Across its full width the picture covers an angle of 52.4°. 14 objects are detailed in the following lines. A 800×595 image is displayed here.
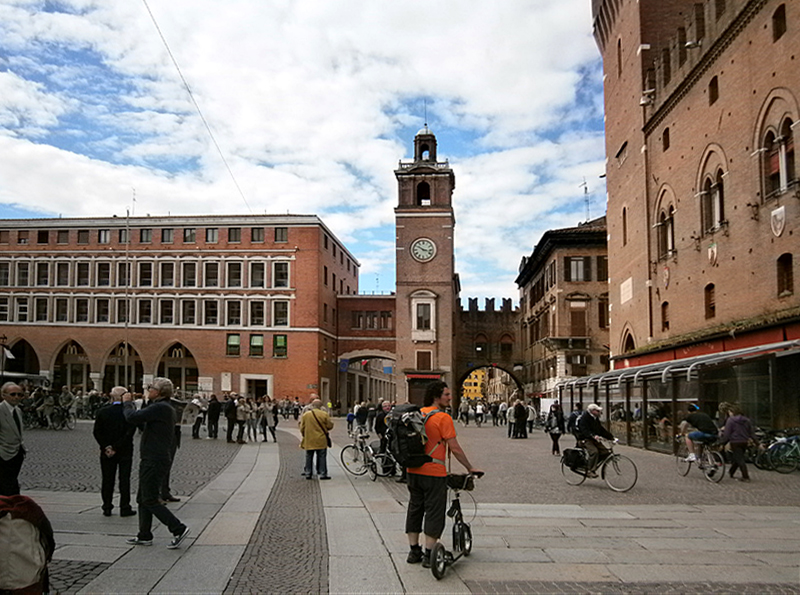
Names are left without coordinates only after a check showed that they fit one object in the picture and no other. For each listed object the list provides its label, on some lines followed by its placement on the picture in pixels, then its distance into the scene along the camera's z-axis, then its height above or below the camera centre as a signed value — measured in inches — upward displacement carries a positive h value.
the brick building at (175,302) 2503.7 +214.5
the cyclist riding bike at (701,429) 675.4 -52.5
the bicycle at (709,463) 636.7 -76.6
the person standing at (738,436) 644.7 -56.0
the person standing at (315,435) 620.4 -50.6
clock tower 2500.0 +298.1
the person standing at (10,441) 356.8 -31.3
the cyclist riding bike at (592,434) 577.0 -47.5
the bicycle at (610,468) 568.1 -71.4
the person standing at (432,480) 296.7 -41.1
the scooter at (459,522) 312.8 -59.7
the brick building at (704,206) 880.3 +223.9
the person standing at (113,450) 419.8 -41.6
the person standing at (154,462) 330.6 -38.7
